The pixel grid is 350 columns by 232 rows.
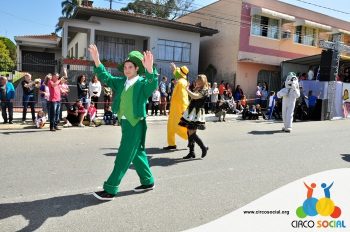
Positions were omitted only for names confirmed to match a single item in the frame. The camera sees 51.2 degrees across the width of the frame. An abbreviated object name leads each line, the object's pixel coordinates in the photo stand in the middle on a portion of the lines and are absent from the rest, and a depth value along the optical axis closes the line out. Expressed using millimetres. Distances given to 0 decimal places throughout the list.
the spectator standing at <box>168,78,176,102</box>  17211
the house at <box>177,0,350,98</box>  22922
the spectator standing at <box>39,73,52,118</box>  11361
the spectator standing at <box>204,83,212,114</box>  17677
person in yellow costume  7852
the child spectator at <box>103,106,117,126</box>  12789
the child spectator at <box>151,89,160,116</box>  15594
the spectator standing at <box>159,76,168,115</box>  16125
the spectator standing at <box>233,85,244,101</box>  19766
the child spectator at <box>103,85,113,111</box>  14277
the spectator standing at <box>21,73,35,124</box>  12191
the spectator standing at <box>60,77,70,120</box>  11959
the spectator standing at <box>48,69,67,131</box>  10680
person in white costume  11984
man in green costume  4637
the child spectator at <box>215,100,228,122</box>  15453
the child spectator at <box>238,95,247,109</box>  18655
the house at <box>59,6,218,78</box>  19453
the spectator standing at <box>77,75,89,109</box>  12711
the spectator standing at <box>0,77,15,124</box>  11704
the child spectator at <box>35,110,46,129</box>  11078
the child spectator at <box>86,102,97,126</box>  12148
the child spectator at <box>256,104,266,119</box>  17045
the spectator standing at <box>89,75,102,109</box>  13750
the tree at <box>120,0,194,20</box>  36344
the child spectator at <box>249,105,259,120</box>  16531
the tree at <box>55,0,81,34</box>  40794
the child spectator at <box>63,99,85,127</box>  11859
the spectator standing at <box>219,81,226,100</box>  18344
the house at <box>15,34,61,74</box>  28734
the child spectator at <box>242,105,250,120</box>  16500
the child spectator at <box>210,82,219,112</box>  17328
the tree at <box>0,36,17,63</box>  40991
